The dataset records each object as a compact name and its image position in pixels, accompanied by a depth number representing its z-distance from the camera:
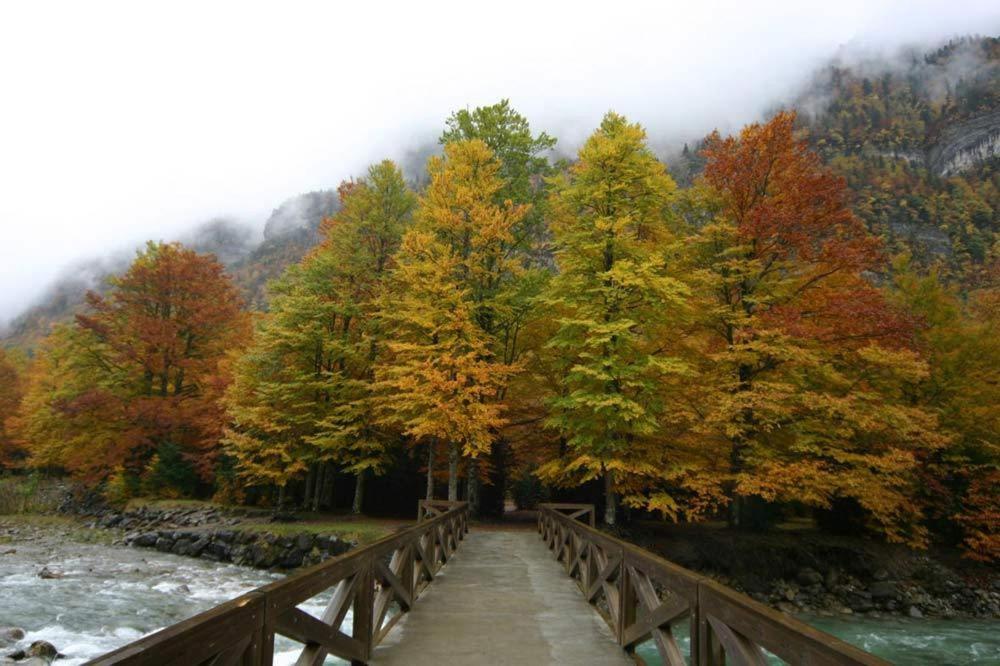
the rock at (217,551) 17.42
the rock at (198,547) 17.88
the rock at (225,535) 17.88
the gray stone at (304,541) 16.73
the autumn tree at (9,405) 37.53
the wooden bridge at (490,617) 2.71
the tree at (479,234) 19.52
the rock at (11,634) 9.21
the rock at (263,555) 16.69
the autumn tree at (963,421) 16.61
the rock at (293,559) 16.52
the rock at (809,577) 15.73
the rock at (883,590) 15.23
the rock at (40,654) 8.27
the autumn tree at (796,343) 14.41
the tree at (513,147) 22.31
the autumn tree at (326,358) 20.20
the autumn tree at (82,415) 25.77
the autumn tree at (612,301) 15.24
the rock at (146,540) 19.12
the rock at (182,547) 18.12
